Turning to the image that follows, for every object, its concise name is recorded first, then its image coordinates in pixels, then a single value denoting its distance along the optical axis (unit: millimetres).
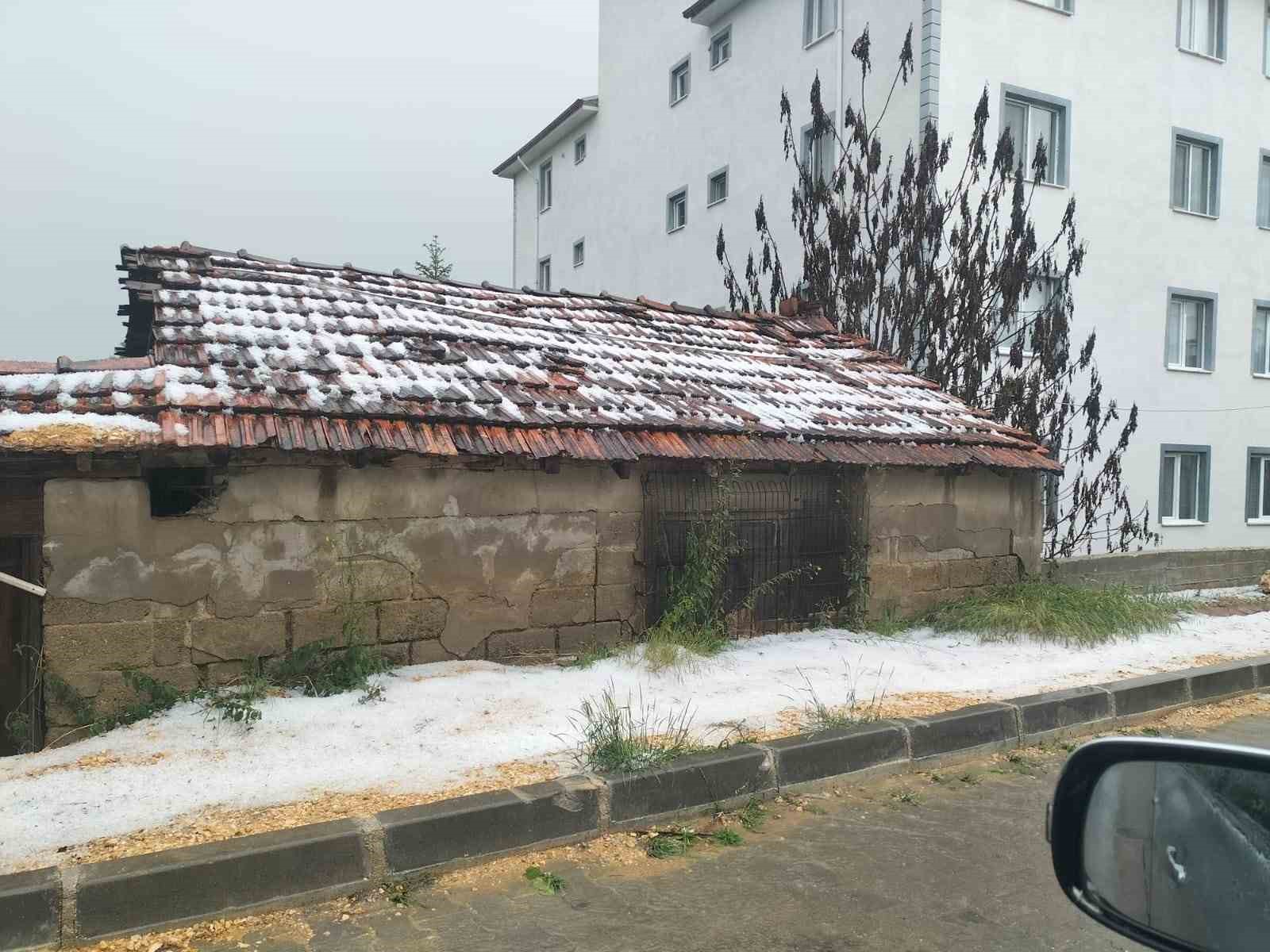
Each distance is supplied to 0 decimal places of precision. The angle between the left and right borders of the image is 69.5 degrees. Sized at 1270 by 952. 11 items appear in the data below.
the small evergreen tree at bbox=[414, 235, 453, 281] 36719
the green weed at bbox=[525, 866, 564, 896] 3725
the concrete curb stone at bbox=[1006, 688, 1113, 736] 5957
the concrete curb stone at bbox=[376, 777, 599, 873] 3775
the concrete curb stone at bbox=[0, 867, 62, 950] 3090
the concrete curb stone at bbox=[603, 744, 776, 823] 4309
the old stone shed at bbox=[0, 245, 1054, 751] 5152
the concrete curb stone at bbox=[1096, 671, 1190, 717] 6477
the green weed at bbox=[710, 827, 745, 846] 4203
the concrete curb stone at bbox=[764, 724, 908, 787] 4844
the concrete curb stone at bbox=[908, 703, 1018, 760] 5406
